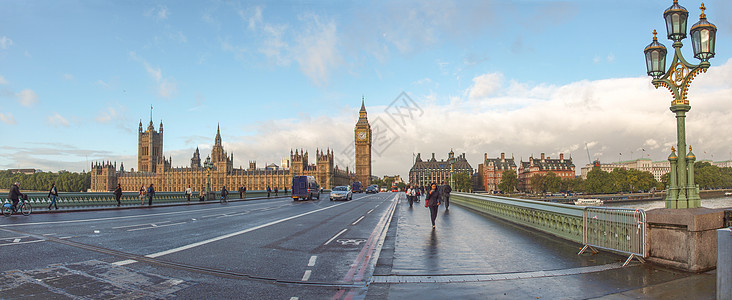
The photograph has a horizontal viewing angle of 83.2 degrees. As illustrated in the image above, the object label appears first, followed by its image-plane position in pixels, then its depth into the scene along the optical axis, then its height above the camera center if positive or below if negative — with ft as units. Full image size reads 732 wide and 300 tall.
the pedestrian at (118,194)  98.27 -6.08
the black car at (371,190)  298.56 -16.88
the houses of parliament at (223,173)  542.98 -6.55
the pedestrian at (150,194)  107.98 -6.69
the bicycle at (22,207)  70.33 -6.56
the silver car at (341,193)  147.33 -9.65
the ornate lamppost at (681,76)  28.89 +6.51
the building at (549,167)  589.24 -2.35
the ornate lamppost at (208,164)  150.34 +1.52
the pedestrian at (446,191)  88.94 -5.46
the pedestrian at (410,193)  110.32 -7.38
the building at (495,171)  623.36 -7.98
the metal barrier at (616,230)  27.61 -4.77
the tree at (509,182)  445.78 -17.66
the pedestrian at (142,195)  107.36 -6.91
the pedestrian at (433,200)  53.52 -4.38
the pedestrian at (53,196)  81.32 -5.36
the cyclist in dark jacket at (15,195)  68.01 -4.20
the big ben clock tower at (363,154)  613.52 +19.32
